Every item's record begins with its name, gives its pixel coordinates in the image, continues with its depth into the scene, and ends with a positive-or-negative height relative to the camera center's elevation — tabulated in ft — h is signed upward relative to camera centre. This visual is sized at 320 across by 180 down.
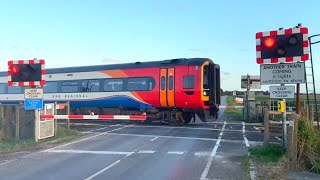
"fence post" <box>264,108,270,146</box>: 27.95 -3.11
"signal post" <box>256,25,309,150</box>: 23.90 +3.49
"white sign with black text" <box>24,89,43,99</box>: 35.43 +0.65
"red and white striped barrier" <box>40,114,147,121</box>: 41.40 -2.89
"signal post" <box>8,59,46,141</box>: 35.46 +3.11
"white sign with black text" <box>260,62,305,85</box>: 24.30 +2.18
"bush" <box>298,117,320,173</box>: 22.00 -3.93
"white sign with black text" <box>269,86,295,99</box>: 24.69 +0.50
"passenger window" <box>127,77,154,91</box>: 53.84 +2.88
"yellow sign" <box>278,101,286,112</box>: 24.84 -0.79
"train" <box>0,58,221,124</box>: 50.96 +2.00
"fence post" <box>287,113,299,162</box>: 22.24 -3.51
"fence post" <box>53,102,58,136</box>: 38.86 -3.81
